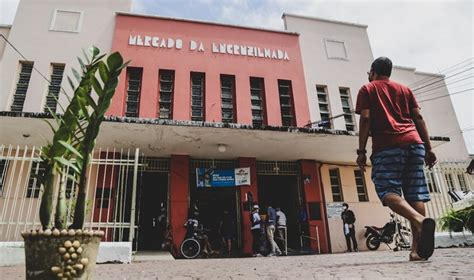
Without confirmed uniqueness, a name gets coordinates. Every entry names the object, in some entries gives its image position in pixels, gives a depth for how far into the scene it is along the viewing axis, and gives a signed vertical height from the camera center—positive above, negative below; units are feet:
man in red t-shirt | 9.02 +2.25
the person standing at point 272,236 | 30.22 -0.60
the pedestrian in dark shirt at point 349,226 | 33.76 +0.05
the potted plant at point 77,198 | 6.19 +0.86
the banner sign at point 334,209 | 34.97 +1.94
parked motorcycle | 34.28 -0.98
